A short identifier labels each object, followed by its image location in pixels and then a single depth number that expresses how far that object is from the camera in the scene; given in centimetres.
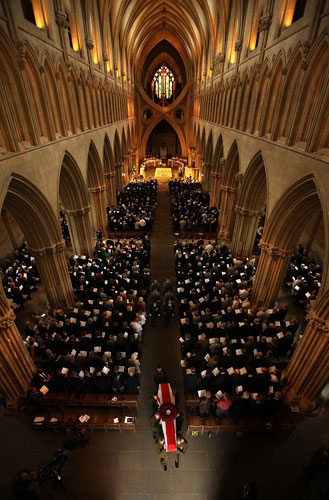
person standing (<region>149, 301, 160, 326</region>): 1057
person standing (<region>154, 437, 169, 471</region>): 640
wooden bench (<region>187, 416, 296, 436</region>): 715
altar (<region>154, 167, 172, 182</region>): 3622
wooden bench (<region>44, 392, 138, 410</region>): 761
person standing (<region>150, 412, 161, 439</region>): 673
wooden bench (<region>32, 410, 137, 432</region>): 714
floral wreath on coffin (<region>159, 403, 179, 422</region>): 635
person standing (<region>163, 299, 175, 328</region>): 1046
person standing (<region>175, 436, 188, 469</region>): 652
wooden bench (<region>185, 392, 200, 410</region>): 768
